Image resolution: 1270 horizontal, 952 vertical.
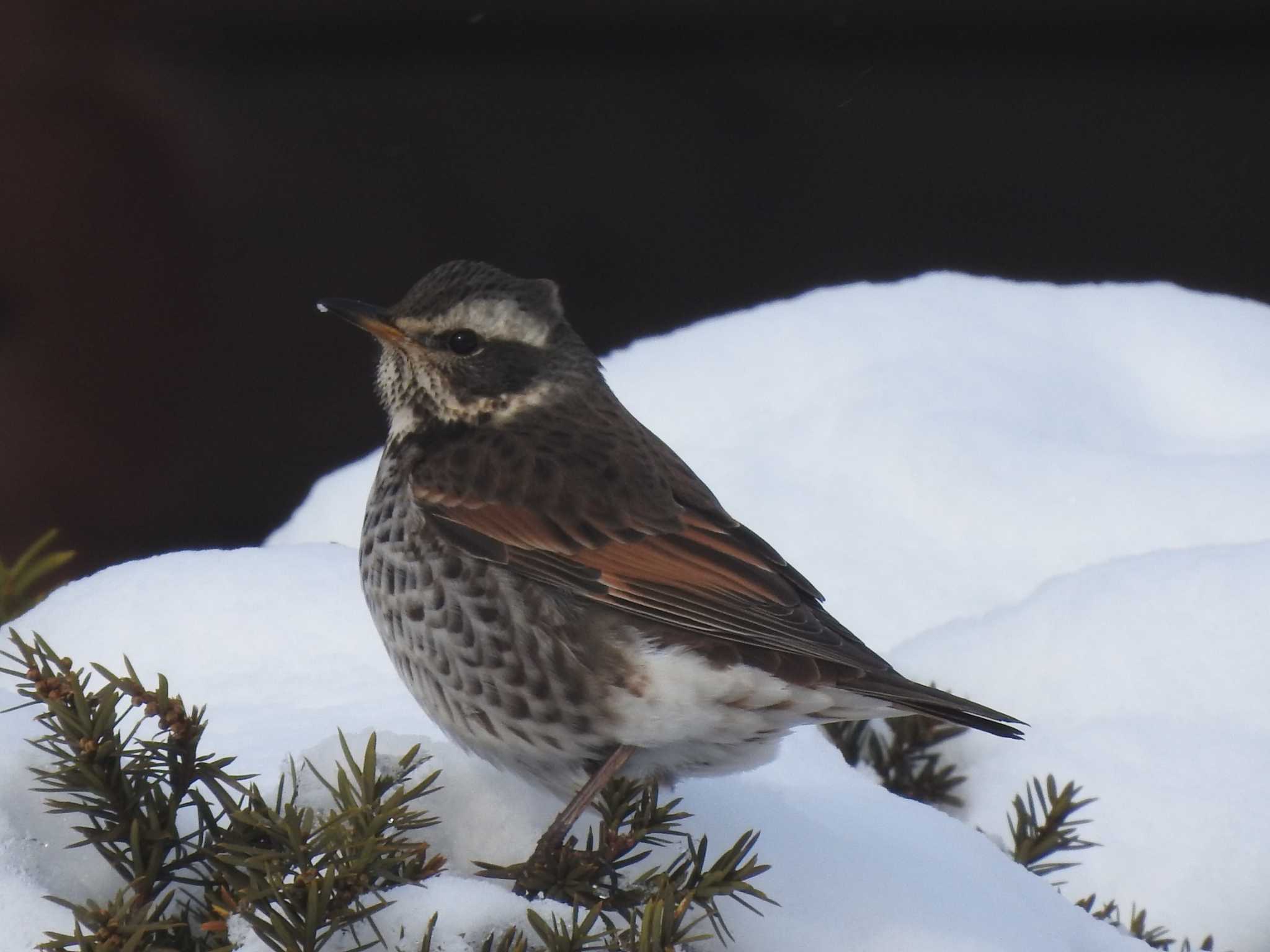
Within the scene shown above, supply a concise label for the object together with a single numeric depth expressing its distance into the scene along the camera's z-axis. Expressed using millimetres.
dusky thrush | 4312
